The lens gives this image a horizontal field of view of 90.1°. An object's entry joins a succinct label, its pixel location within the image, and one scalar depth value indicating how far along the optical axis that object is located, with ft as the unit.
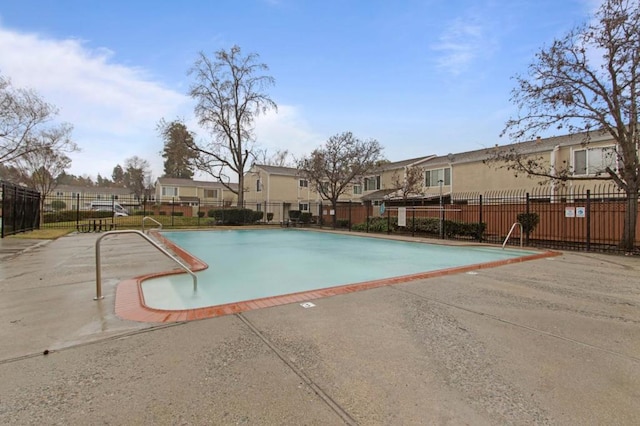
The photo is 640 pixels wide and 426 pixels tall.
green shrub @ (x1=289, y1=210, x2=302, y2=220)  90.61
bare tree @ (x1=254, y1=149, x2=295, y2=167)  154.71
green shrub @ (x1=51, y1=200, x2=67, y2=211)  127.42
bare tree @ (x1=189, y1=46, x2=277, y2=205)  89.81
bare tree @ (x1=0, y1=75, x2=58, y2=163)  54.19
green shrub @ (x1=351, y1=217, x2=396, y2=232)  61.26
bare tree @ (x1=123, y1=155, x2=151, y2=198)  169.27
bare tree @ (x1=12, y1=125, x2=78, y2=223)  64.75
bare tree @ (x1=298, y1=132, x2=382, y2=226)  77.00
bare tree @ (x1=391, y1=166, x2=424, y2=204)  78.28
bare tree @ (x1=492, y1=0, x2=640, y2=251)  32.13
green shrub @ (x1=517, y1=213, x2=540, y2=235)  41.65
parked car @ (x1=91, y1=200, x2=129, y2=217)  124.62
